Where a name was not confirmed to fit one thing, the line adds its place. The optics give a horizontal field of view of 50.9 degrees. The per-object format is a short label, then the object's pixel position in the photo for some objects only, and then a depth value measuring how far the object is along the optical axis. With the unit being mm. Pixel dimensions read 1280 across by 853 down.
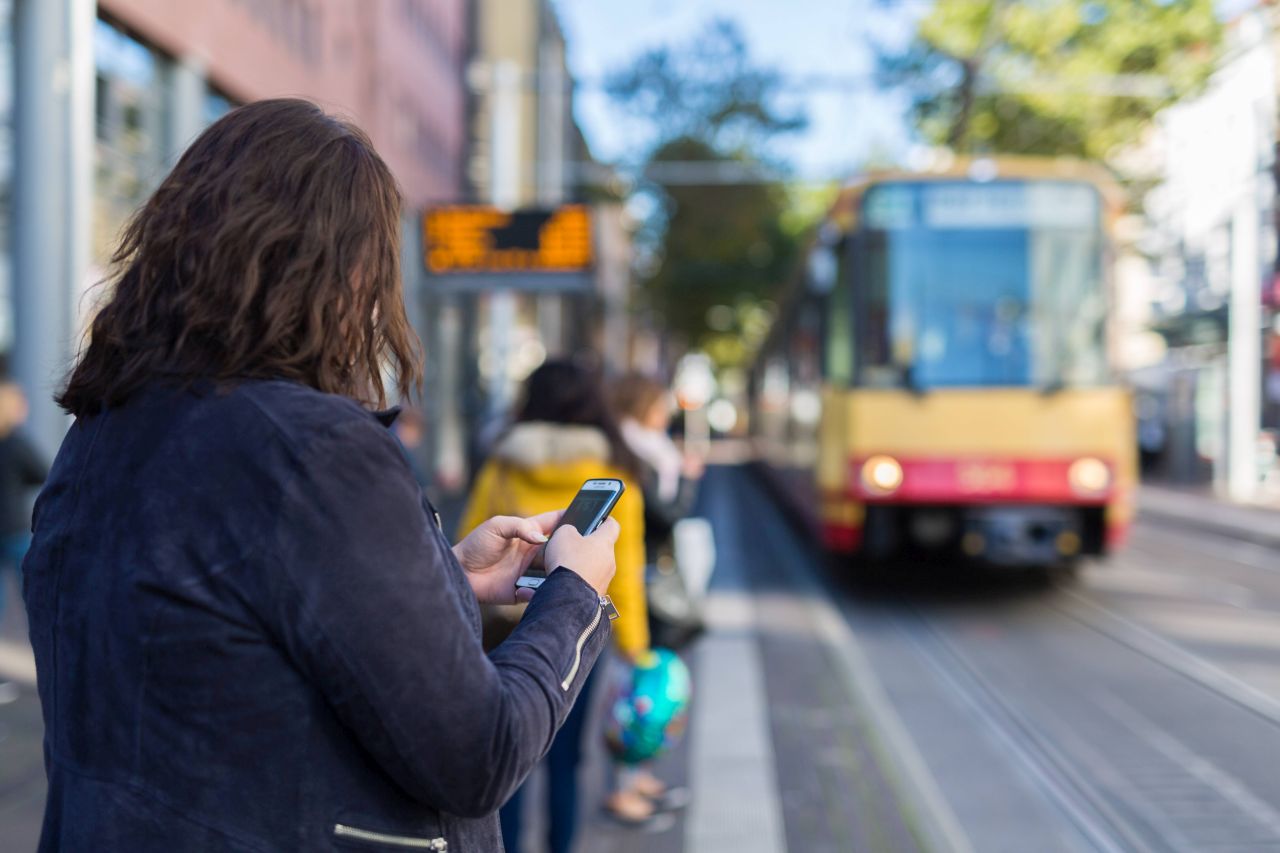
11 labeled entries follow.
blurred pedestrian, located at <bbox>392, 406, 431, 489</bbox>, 8703
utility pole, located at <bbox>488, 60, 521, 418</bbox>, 17594
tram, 9289
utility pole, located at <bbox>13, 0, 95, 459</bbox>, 5453
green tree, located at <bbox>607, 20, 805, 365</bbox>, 26766
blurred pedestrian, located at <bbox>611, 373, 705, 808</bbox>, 4922
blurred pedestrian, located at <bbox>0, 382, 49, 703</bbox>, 6805
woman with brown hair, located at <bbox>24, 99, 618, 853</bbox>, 1312
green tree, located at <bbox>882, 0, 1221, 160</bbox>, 22938
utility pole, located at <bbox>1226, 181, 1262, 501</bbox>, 19703
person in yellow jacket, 4094
